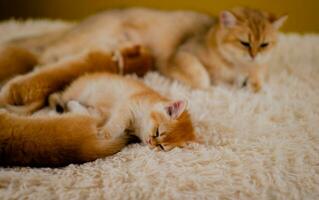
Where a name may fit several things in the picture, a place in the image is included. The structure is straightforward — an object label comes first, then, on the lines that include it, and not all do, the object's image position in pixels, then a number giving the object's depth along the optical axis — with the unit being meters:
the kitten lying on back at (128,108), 1.37
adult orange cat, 1.71
